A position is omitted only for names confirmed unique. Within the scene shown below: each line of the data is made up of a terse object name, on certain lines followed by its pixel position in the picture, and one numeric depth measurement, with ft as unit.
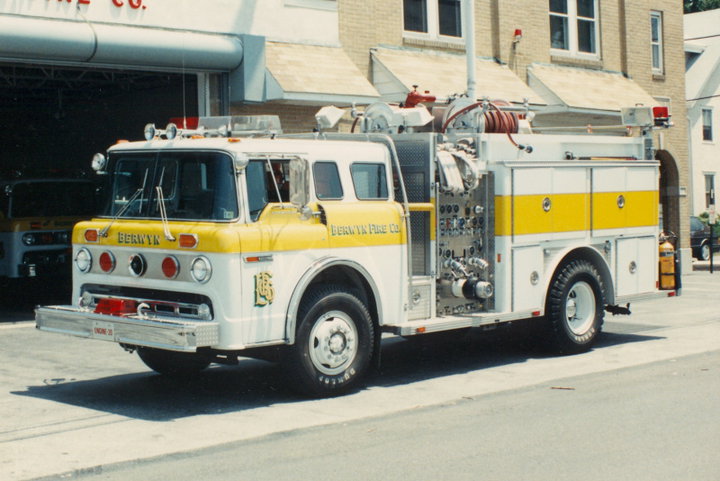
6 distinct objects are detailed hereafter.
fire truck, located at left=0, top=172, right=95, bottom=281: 56.13
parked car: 112.37
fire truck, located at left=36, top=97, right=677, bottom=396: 29.43
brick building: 66.54
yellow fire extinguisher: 44.14
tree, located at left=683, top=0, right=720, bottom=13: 204.28
